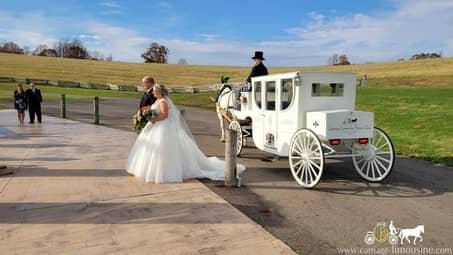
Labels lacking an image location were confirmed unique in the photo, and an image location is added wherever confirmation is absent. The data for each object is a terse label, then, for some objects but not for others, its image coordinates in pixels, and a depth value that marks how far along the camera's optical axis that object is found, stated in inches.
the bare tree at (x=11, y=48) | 4443.9
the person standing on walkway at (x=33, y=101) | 674.2
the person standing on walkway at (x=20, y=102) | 654.5
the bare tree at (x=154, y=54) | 4867.1
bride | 280.4
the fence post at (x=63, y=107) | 784.5
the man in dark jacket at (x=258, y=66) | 387.9
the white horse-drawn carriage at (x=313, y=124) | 271.0
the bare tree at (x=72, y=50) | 4591.5
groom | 299.9
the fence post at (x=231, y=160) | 271.6
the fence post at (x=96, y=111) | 678.5
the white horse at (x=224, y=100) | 434.2
